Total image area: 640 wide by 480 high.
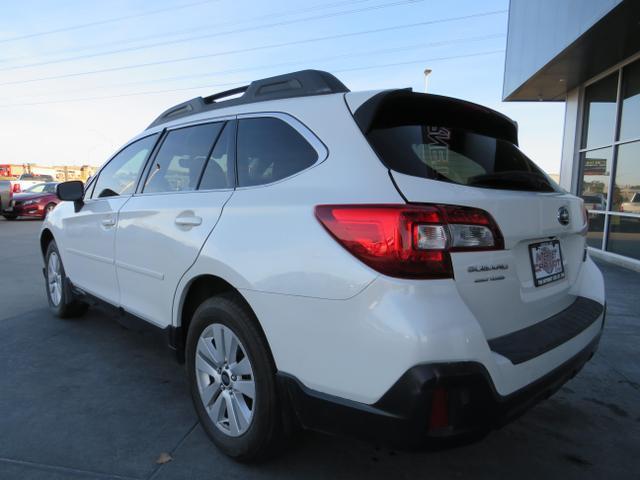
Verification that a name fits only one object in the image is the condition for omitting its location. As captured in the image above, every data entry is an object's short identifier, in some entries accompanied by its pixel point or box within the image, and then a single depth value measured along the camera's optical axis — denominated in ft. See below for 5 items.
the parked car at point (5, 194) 52.10
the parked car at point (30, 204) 53.42
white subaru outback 5.11
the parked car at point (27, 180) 70.13
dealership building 23.92
